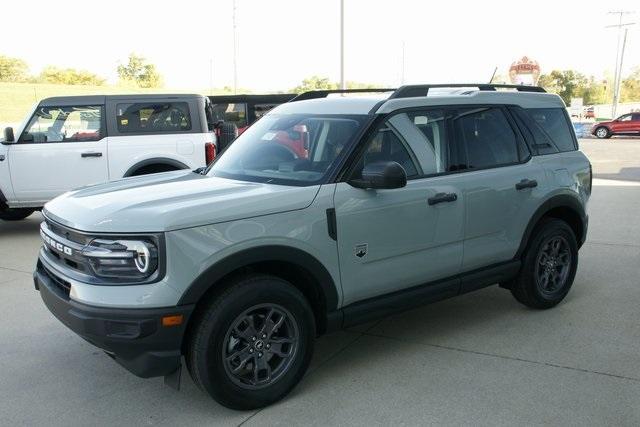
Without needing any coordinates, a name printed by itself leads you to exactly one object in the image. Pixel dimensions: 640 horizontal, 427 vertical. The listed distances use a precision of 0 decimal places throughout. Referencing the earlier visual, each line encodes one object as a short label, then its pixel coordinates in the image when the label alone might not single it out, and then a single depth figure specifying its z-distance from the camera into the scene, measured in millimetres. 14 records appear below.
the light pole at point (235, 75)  44750
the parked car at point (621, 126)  35469
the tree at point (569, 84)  79812
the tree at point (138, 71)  91438
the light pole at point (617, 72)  52375
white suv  8312
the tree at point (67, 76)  77938
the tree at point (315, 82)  90062
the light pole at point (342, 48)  17578
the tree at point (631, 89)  98556
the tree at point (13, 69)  76250
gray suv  3115
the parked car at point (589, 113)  50438
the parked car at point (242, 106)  14555
